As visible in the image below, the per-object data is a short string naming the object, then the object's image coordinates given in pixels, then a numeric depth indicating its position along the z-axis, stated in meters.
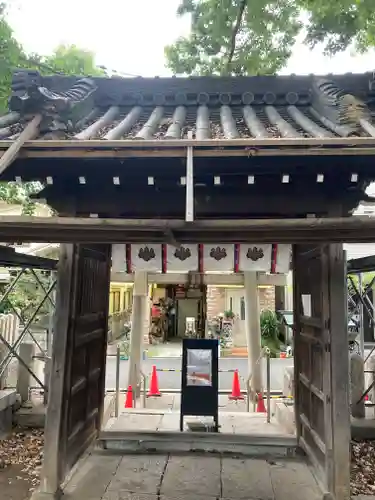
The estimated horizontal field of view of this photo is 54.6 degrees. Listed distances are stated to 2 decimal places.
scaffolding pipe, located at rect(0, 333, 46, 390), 5.24
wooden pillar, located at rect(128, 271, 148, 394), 8.74
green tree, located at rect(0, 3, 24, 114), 6.90
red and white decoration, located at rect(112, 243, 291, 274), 5.58
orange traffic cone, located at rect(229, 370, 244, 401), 9.38
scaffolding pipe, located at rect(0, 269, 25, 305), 5.14
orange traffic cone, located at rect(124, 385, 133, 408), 8.41
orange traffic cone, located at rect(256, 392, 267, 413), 8.18
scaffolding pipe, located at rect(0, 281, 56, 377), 5.34
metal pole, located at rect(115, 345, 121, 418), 7.10
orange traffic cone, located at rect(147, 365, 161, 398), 9.56
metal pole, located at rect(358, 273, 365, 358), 5.95
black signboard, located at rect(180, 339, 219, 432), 6.17
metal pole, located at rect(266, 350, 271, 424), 6.80
